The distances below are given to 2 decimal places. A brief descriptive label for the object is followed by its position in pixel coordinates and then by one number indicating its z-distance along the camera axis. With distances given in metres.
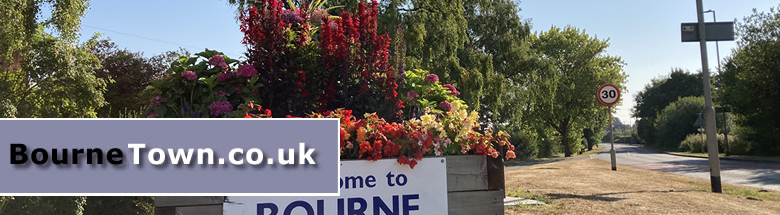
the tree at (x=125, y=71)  17.12
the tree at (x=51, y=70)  10.53
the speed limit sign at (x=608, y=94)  13.37
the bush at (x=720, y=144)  31.55
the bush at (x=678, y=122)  49.06
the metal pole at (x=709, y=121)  9.86
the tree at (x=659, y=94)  64.75
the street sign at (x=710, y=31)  9.91
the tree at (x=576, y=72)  37.50
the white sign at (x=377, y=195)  2.67
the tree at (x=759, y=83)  26.77
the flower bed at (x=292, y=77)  3.87
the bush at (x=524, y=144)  32.19
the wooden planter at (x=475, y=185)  2.87
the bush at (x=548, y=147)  39.44
